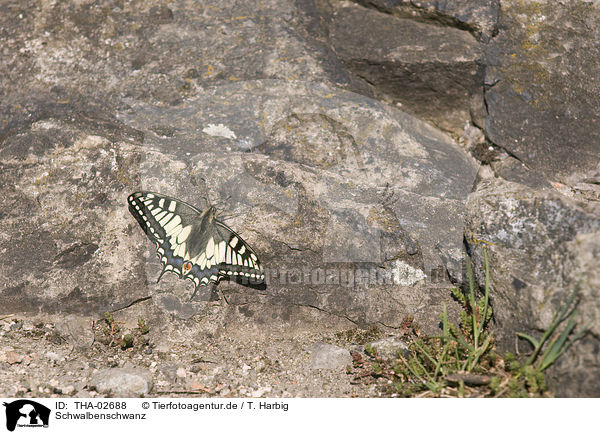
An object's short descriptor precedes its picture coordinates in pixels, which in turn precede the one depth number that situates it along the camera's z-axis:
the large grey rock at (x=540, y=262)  2.73
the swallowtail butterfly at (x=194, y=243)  3.49
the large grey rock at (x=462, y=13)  4.47
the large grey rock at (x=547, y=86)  4.03
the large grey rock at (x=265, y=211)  3.60
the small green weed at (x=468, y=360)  2.83
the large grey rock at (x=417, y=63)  4.40
